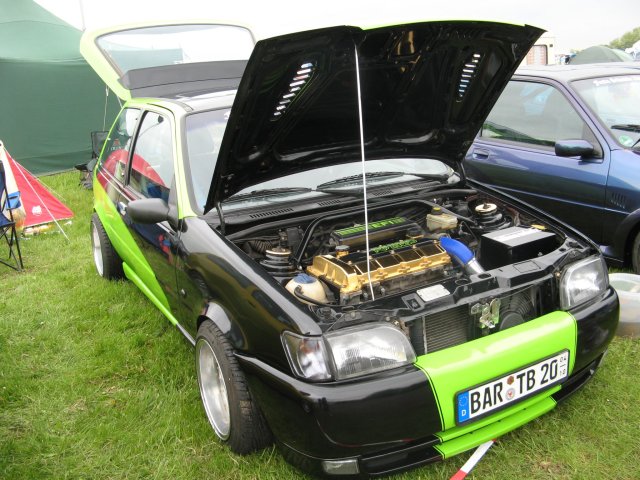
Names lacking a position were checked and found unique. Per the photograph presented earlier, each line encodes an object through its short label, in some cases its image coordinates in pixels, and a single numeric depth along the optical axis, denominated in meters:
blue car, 3.88
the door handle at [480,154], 4.80
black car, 2.00
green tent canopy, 9.94
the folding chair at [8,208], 5.10
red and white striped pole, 2.26
